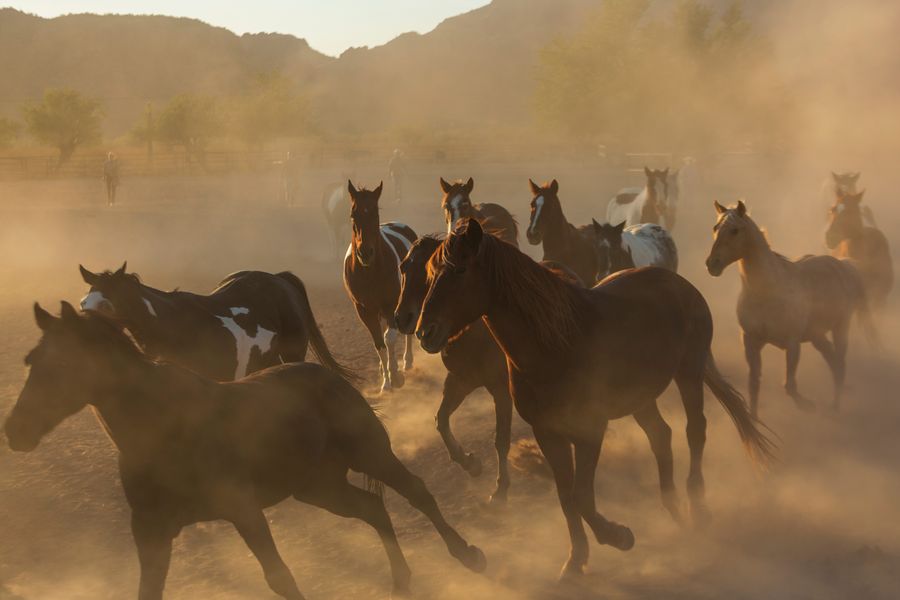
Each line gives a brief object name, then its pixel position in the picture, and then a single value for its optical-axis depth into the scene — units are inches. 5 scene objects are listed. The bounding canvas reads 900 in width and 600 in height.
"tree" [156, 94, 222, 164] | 2364.7
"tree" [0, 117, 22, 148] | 2677.2
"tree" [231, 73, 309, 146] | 2549.2
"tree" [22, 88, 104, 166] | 2429.9
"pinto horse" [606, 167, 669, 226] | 694.5
